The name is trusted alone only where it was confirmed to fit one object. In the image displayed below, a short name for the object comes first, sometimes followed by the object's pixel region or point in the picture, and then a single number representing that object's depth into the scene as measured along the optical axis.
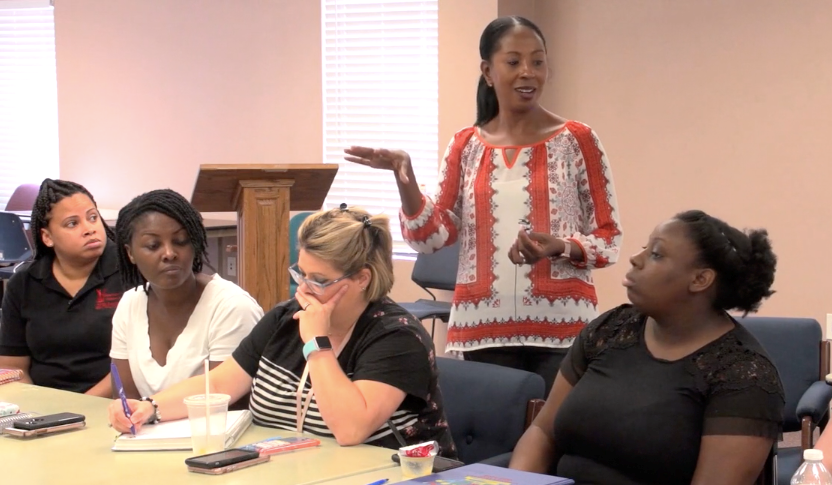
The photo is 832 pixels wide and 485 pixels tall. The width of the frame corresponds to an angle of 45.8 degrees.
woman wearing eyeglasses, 2.35
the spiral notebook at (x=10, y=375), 3.08
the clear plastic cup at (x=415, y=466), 1.99
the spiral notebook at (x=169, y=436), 2.28
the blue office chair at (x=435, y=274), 5.48
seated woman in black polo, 3.44
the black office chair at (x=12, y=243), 6.48
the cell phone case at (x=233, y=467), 2.07
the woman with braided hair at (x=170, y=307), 2.92
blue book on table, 1.88
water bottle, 1.80
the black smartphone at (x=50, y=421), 2.44
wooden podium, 3.58
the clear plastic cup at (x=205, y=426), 2.23
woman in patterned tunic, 2.87
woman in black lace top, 2.14
